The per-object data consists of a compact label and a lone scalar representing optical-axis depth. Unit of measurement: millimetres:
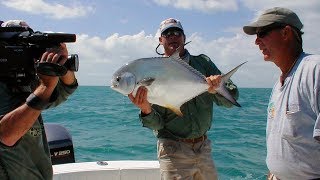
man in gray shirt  1978
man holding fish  3136
